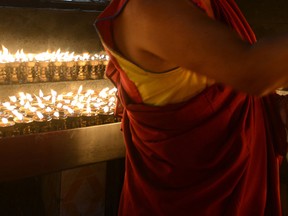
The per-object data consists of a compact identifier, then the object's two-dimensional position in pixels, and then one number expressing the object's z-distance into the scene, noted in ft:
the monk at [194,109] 3.45
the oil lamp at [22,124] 7.25
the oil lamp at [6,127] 7.06
